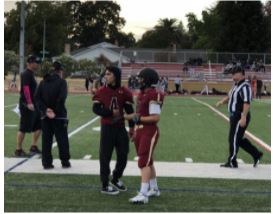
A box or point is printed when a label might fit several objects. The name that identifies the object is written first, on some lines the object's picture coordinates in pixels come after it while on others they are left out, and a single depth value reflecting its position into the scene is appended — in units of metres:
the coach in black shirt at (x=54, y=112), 9.35
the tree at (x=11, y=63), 56.17
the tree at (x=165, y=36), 128.88
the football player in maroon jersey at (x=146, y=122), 6.91
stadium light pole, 35.78
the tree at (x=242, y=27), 76.69
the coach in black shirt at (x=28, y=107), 10.46
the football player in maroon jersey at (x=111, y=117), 7.45
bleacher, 55.06
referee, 9.37
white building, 92.56
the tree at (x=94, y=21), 112.31
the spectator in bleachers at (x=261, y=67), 55.85
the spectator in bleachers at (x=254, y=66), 55.64
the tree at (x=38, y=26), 87.12
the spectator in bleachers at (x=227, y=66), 52.91
